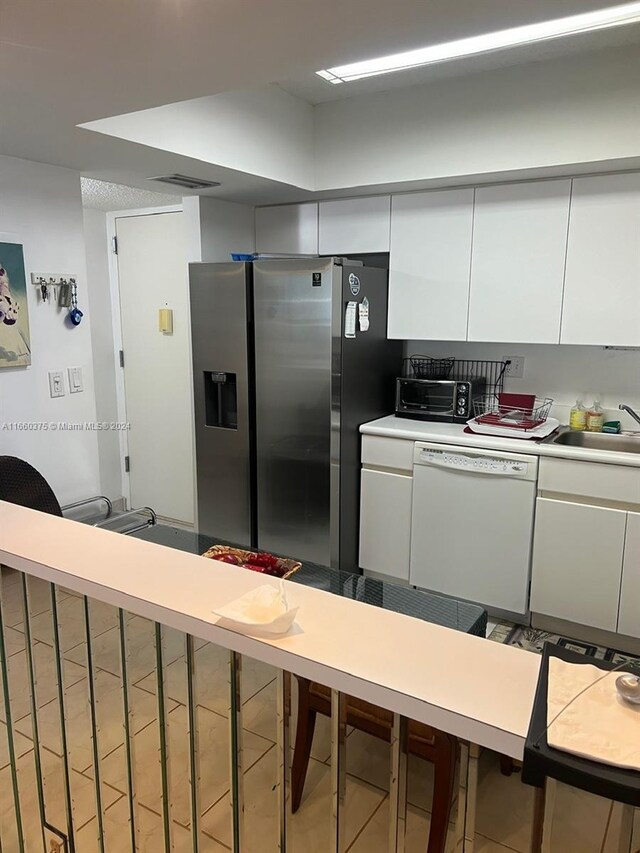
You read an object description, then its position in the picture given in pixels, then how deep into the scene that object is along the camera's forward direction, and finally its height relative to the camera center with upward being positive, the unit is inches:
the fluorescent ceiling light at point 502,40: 87.2 +42.1
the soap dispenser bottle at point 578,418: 125.5 -19.8
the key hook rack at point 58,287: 109.8 +5.3
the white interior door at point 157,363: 163.3 -12.3
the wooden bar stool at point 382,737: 50.4 -39.9
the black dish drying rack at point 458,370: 138.3 -11.5
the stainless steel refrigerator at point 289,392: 125.2 -15.9
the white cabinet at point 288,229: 143.9 +21.0
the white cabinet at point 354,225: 134.2 +20.5
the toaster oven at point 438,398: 133.1 -17.2
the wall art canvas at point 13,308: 102.9 +1.3
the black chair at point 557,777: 27.2 -20.3
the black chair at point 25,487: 103.1 -28.9
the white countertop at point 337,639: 32.4 -19.8
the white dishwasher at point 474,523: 115.5 -39.4
